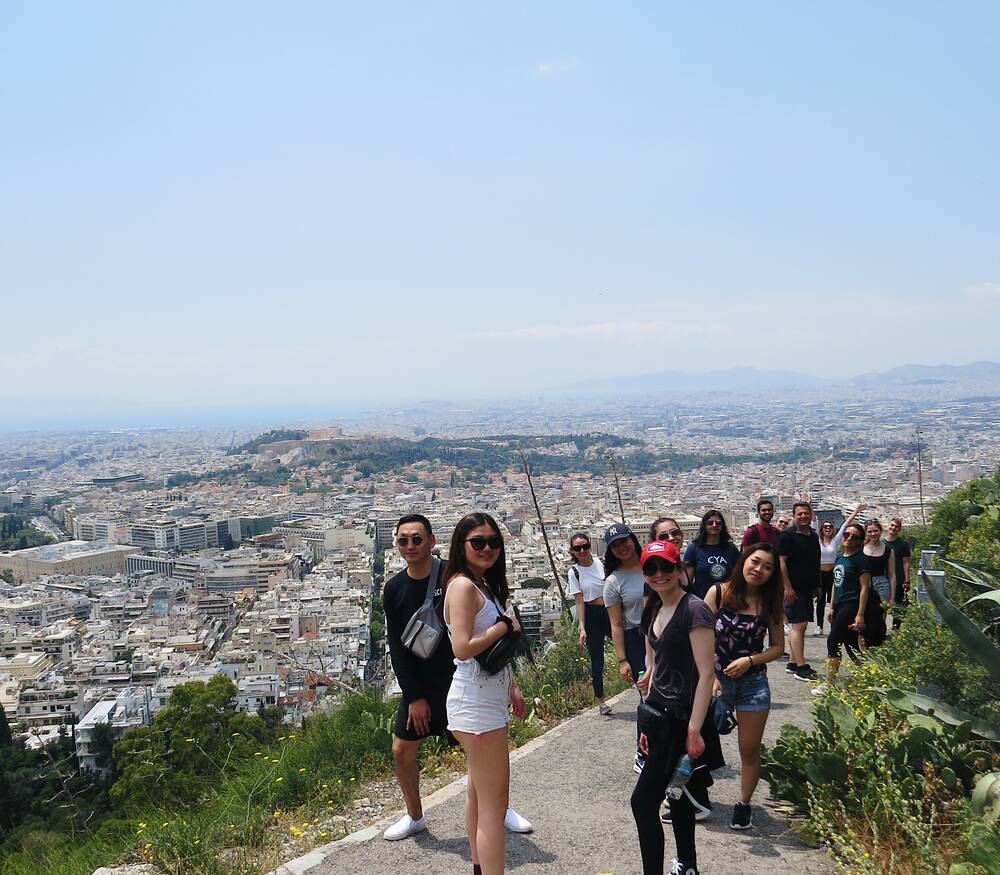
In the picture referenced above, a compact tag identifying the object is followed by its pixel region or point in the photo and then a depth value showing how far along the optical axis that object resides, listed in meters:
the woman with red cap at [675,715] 2.77
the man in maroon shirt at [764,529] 5.61
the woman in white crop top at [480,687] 2.66
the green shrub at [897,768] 2.69
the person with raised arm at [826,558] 6.93
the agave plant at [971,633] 2.88
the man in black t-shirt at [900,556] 5.60
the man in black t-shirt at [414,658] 3.23
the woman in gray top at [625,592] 4.40
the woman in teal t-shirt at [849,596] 5.23
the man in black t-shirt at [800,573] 5.66
